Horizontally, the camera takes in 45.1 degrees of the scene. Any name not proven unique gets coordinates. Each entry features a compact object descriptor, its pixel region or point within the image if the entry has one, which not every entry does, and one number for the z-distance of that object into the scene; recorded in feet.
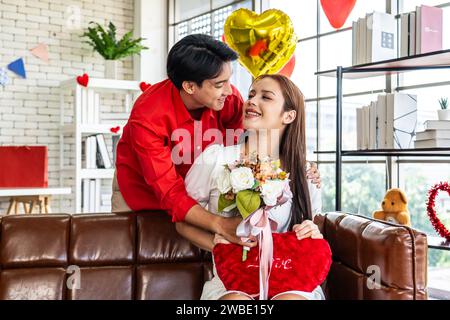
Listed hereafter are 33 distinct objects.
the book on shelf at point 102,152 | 18.47
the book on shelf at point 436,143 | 9.04
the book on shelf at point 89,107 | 18.03
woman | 6.45
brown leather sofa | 5.56
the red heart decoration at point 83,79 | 17.57
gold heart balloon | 9.87
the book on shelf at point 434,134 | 9.05
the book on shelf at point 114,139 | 19.04
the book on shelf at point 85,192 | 18.11
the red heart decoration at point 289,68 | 13.64
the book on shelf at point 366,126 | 10.75
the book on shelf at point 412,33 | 9.66
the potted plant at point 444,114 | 9.17
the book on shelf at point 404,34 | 9.80
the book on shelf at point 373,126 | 10.54
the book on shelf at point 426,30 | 9.54
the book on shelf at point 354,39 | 10.80
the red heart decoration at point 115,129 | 18.16
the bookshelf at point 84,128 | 17.85
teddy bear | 10.05
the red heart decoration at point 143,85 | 18.55
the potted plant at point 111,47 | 18.92
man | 6.56
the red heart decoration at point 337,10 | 12.66
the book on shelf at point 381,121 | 10.35
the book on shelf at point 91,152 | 18.24
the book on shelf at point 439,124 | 9.07
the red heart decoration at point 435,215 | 9.50
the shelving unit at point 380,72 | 9.54
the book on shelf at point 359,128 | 10.95
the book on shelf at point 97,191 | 18.38
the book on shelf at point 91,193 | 18.24
